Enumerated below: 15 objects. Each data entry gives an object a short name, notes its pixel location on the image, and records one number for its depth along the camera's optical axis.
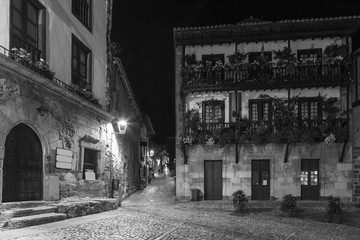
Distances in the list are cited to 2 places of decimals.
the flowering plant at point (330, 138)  21.38
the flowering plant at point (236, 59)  22.94
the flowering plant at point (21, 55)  10.63
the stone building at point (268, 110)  21.92
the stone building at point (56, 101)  10.45
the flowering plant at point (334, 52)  22.20
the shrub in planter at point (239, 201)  16.80
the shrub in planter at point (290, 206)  16.11
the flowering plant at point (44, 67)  11.84
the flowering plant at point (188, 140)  22.66
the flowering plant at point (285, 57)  22.58
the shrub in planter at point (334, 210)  15.49
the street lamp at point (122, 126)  18.42
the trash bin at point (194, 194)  22.48
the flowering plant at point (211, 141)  22.41
